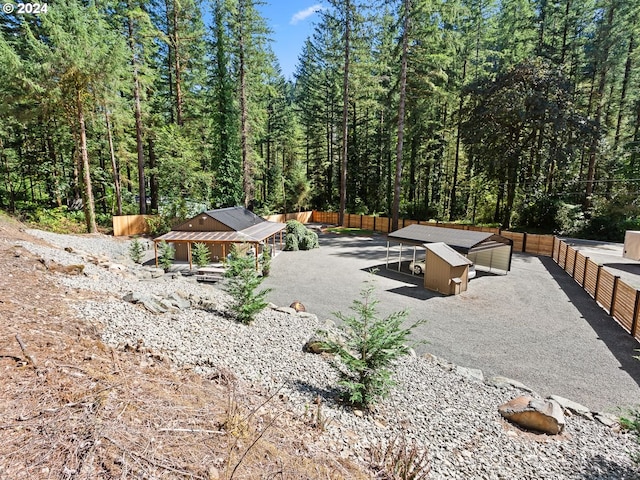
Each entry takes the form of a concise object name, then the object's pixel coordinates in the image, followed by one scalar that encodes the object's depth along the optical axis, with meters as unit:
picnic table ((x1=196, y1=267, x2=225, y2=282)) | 12.98
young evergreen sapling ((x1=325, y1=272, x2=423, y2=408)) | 4.74
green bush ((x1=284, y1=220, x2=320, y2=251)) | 19.20
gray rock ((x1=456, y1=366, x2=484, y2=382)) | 6.51
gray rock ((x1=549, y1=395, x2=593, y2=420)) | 5.47
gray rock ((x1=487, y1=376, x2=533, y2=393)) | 6.23
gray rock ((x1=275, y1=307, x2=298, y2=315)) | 9.29
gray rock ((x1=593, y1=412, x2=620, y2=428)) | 5.23
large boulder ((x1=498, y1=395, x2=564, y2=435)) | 4.83
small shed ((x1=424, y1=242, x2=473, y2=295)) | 12.05
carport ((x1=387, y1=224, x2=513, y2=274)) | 13.73
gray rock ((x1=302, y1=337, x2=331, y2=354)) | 6.66
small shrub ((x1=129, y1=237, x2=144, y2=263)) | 14.70
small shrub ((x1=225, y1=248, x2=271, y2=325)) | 7.54
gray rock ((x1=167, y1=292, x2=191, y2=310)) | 7.77
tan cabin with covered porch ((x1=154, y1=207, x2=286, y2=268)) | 15.01
